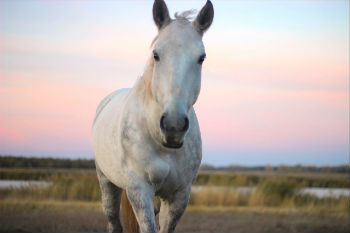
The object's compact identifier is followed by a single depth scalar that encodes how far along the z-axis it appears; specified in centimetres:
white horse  332
